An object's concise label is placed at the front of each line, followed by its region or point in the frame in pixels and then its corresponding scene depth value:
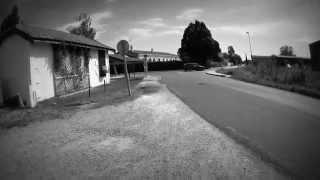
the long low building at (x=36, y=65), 9.87
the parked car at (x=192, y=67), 41.31
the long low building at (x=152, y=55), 77.03
